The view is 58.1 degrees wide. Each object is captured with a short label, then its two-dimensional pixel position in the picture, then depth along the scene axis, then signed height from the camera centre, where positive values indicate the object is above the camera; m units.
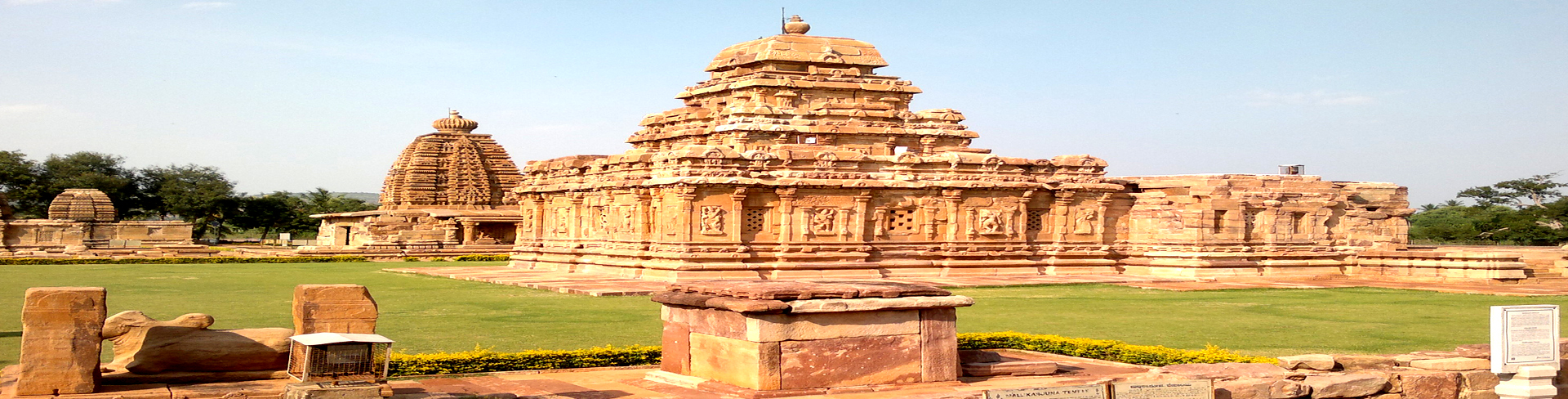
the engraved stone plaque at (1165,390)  9.12 -1.01
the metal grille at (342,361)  9.02 -0.91
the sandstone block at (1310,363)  10.61 -0.93
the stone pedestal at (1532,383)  10.17 -1.02
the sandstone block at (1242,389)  9.73 -1.06
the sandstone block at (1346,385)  10.20 -1.06
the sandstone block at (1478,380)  10.77 -1.07
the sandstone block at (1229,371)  10.16 -0.98
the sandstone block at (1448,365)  10.81 -0.95
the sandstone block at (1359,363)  10.92 -0.96
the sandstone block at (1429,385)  10.55 -1.08
